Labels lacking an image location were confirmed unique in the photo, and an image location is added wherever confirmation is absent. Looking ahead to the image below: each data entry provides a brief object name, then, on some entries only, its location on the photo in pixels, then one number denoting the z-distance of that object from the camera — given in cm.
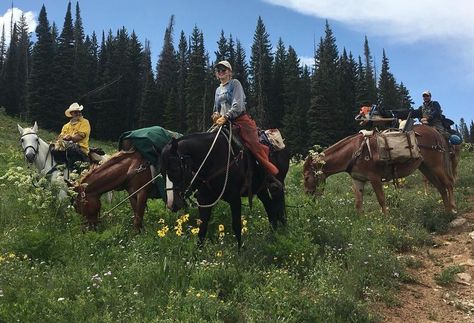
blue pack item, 1244
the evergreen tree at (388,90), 8256
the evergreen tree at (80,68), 7238
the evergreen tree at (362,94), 7088
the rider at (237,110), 763
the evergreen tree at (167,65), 8546
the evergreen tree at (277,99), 7550
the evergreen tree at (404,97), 8836
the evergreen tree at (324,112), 6156
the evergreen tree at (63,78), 6469
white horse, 1006
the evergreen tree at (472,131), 11706
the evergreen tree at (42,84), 6444
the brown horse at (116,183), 852
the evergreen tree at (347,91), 6700
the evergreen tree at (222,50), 8030
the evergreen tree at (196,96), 6688
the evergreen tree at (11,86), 7822
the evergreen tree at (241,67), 7738
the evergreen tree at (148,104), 7012
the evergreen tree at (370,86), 7257
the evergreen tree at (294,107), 6397
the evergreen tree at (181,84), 7038
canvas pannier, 1084
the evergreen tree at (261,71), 7338
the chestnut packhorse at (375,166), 1102
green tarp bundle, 894
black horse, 654
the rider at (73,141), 1066
